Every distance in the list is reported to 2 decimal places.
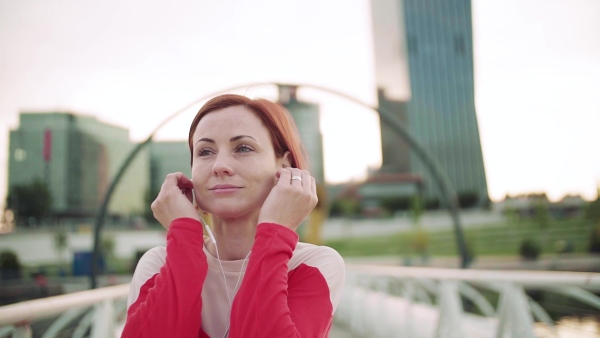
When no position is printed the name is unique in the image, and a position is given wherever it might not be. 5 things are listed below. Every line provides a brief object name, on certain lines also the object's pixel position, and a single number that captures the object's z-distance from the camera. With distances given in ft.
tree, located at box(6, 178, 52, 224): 187.01
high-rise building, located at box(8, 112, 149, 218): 169.80
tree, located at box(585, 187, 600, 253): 131.64
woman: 3.83
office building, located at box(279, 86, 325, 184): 190.29
